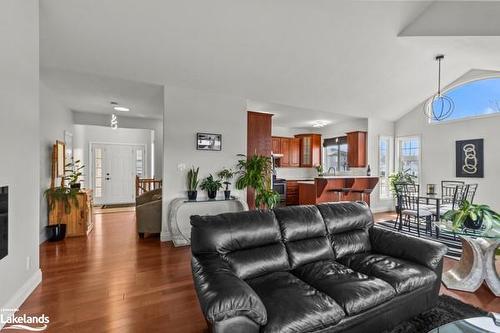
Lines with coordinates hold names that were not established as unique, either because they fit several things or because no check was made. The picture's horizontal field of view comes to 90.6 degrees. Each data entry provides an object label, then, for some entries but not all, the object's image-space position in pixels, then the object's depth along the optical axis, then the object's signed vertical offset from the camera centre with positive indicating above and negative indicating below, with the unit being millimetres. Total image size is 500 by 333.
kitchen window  7828 +411
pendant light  5852 +1429
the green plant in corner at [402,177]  6641 -315
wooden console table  4312 -933
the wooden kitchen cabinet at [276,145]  7750 +634
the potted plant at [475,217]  2574 -542
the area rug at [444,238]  3711 -1304
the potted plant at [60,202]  4207 -677
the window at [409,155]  6703 +308
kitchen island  6230 -611
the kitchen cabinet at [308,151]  8289 +478
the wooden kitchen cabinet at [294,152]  8141 +433
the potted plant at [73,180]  4725 -321
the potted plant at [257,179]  4691 -269
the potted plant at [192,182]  4242 -311
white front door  7941 -228
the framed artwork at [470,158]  5359 +175
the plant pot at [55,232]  4199 -1166
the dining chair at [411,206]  4578 -816
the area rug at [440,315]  1946 -1279
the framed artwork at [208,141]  4484 +429
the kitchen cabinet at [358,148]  6910 +489
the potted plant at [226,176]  4656 -214
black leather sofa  1421 -828
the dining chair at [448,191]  5154 -555
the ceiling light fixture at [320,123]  7514 +1330
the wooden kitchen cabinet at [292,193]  7246 -821
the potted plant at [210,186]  4410 -385
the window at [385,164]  7090 +45
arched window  5168 +1503
